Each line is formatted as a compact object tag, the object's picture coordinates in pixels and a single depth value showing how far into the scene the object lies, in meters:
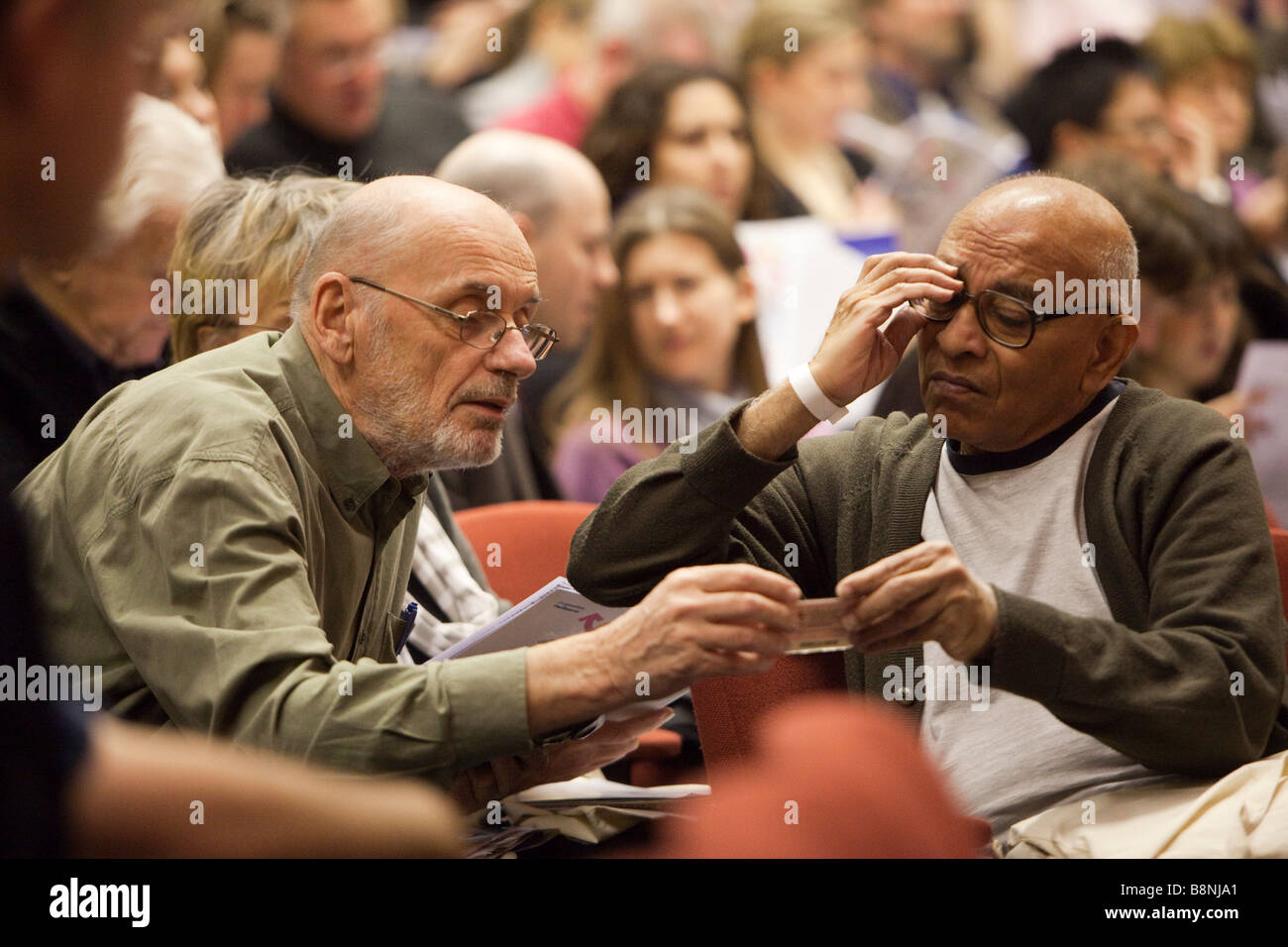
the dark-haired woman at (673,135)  5.45
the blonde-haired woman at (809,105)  6.08
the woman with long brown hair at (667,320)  4.46
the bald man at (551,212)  4.25
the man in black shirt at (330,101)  5.11
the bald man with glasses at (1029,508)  2.12
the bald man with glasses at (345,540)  1.85
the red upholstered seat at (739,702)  2.45
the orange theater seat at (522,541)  3.09
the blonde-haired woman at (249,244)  2.72
